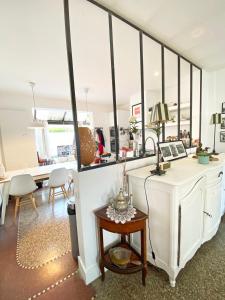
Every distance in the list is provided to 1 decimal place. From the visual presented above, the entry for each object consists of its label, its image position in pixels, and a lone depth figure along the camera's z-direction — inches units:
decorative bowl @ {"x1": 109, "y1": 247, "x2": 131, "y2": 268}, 48.7
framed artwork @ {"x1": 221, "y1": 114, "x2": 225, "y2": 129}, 111.1
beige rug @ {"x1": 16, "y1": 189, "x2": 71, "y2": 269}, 65.5
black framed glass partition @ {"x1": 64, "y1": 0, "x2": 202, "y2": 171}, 54.9
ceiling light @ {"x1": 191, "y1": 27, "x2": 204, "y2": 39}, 64.9
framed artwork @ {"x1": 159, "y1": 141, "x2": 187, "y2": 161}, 70.0
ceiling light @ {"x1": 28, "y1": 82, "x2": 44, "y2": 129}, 120.8
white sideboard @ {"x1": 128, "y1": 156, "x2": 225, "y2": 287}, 45.3
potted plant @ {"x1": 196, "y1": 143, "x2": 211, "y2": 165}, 66.2
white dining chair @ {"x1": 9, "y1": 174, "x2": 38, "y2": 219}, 96.3
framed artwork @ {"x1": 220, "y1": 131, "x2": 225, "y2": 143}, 113.0
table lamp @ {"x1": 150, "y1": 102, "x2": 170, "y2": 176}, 52.9
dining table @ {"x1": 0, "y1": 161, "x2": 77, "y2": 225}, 96.0
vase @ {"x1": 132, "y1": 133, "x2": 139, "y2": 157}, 69.8
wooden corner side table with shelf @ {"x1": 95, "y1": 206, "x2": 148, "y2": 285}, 43.8
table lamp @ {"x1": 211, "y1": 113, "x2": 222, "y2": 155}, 92.1
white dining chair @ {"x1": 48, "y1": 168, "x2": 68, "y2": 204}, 109.7
